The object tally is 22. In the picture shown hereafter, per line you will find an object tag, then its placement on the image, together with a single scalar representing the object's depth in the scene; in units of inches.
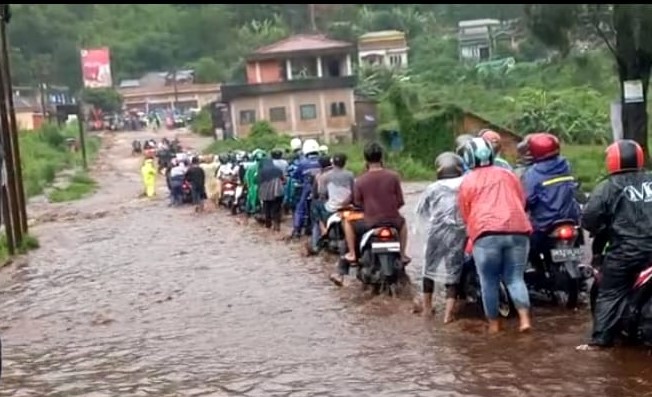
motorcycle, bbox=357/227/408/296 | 456.8
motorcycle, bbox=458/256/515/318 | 393.5
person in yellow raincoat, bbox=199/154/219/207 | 1220.2
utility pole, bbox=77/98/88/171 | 2343.3
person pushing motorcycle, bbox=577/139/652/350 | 322.0
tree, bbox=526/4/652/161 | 762.2
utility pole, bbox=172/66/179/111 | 3973.9
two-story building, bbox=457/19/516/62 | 2822.3
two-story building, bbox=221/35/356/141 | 2475.4
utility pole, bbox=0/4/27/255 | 769.7
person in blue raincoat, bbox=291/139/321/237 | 716.0
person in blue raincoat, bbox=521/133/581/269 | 387.5
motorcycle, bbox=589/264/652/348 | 316.5
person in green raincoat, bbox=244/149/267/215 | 912.3
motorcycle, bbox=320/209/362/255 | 506.6
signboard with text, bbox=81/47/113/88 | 3661.4
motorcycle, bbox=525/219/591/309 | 384.2
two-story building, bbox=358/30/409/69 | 3029.0
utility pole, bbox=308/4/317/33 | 3701.8
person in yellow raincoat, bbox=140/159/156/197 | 1459.2
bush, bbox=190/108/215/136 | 3065.9
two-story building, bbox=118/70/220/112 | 3909.9
